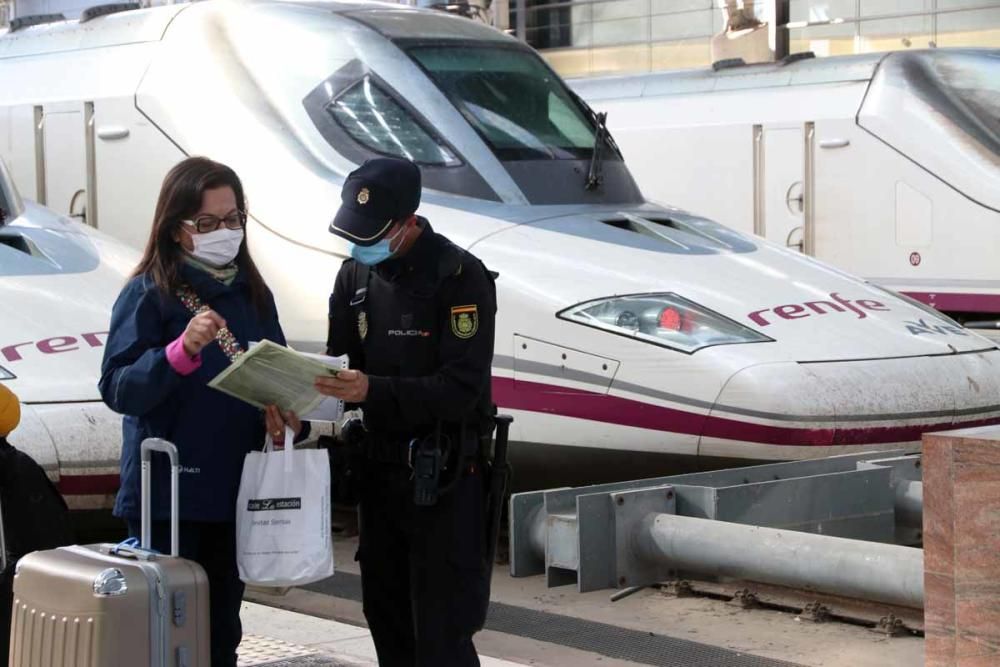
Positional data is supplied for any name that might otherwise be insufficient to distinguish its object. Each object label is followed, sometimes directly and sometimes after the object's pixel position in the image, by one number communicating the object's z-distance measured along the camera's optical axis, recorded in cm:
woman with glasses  791
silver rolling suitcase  694
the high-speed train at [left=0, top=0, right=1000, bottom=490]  1404
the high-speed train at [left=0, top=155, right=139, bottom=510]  1260
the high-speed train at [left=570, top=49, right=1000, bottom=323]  2470
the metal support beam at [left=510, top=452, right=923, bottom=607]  1024
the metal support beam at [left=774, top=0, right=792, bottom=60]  4462
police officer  799
